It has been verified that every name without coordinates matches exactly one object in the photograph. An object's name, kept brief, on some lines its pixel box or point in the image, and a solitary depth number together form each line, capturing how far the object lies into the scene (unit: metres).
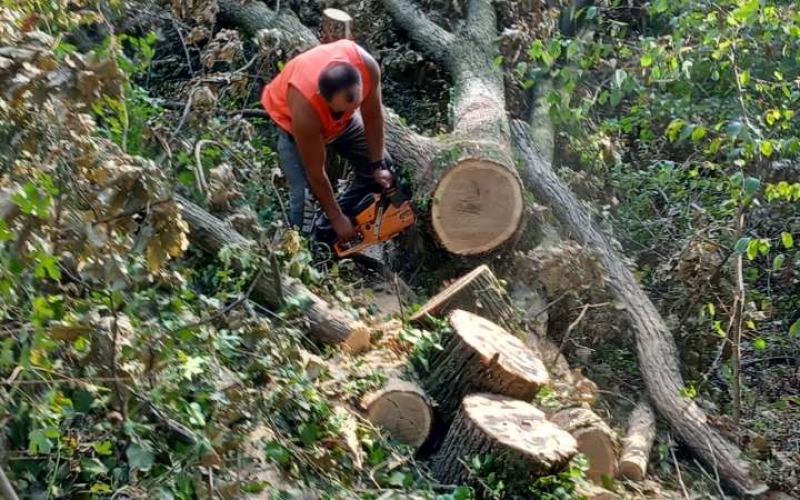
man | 9.83
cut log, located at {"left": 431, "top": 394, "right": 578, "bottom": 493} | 7.63
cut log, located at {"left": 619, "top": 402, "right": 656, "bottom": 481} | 8.87
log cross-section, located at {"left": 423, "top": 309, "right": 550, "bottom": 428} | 8.55
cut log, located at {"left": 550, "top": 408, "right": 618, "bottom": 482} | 8.64
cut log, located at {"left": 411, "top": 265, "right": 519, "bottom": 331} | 9.50
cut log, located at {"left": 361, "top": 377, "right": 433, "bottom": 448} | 8.28
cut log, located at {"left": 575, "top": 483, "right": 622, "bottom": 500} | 7.86
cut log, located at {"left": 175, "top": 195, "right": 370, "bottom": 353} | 8.98
